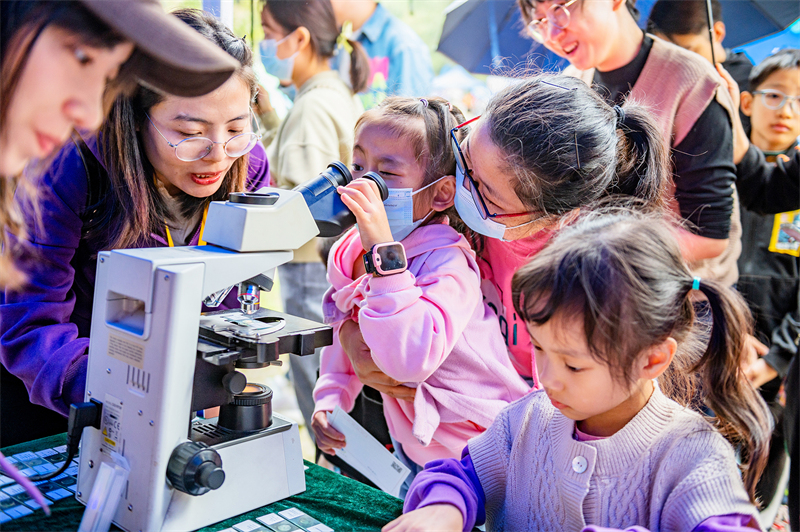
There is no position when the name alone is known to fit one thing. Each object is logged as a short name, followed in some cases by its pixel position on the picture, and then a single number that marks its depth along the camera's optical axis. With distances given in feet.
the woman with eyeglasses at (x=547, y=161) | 4.48
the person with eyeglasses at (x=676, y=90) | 6.64
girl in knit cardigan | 3.22
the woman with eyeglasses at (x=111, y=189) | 4.68
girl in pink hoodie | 4.44
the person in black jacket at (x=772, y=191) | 7.90
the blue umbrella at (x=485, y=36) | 10.56
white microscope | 3.49
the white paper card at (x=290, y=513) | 3.97
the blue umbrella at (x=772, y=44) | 8.59
